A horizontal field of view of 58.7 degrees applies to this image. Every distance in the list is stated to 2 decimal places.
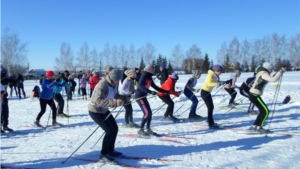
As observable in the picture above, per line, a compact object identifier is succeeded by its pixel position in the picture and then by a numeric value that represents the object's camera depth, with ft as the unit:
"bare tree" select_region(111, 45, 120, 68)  200.85
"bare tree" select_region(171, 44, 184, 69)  211.68
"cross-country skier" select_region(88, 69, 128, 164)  14.87
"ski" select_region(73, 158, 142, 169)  14.95
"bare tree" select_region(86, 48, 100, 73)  188.85
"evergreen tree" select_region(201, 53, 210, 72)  193.06
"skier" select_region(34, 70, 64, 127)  24.89
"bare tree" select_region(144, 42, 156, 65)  200.97
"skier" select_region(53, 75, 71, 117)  28.58
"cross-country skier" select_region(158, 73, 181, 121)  28.09
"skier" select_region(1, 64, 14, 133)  23.14
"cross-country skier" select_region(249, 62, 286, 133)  21.90
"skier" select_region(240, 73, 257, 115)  32.81
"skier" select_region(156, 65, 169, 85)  44.47
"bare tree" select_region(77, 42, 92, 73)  189.82
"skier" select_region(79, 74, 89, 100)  54.29
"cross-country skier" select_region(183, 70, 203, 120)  29.55
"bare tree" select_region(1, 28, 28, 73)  129.90
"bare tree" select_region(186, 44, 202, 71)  211.61
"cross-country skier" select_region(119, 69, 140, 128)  21.67
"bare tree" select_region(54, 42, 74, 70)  182.76
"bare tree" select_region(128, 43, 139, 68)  200.80
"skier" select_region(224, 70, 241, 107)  35.64
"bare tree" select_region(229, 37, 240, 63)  204.44
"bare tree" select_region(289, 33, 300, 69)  170.05
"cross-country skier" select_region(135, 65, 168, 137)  21.62
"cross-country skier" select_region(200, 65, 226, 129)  24.56
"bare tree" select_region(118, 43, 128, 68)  200.97
